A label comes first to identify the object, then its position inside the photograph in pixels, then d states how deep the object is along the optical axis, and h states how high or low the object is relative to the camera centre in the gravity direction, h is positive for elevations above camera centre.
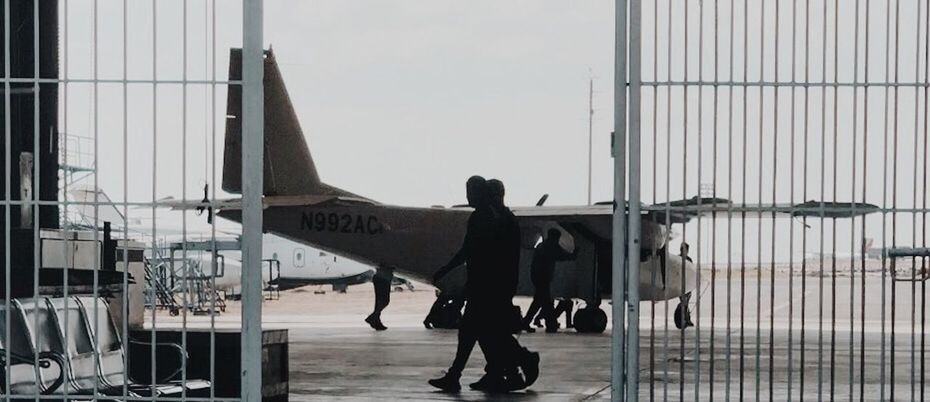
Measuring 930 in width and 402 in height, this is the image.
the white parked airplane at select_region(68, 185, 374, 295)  60.97 -2.74
